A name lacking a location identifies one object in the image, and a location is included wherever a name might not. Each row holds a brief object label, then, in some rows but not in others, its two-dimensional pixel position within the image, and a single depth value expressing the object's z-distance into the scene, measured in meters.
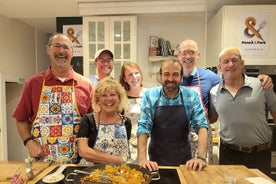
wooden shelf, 3.14
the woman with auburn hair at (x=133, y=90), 1.72
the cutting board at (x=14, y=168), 1.06
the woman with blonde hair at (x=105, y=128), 1.28
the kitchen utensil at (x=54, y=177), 0.99
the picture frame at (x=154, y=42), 3.21
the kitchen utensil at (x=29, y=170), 1.03
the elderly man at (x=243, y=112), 1.71
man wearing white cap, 2.02
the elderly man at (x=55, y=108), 1.43
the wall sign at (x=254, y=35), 2.53
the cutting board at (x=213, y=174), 1.03
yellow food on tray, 0.94
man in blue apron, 1.36
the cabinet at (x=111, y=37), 2.95
